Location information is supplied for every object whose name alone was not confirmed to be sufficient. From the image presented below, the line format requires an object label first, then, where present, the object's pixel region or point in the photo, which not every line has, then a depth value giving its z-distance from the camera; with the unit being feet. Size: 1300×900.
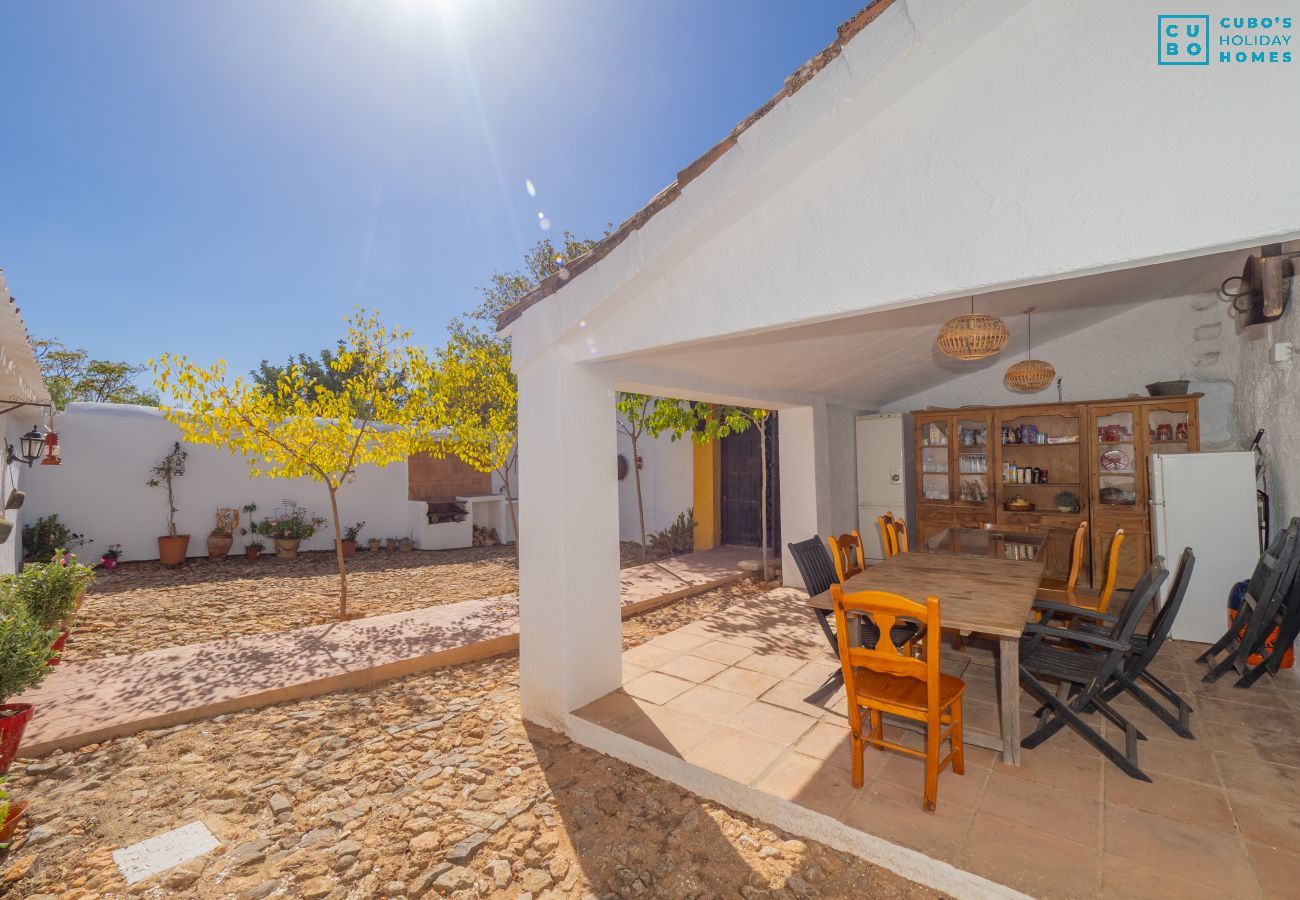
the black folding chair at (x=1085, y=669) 8.36
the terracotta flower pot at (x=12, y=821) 7.62
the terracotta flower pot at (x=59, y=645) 13.97
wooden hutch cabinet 19.17
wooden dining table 8.50
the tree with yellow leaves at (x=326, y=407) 16.29
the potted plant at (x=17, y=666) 8.38
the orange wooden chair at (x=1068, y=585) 11.74
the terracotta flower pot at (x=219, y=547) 28.53
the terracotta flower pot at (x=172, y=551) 27.07
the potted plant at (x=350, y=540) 31.37
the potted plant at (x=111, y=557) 25.86
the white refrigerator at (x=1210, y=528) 14.37
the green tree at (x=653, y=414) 23.59
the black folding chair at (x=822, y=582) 11.41
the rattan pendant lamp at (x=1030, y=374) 18.44
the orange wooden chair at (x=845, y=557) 12.03
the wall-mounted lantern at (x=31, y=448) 19.51
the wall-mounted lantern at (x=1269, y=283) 10.33
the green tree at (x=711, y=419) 23.31
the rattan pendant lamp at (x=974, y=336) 12.59
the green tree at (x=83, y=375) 48.67
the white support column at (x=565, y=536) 10.73
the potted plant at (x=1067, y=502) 20.68
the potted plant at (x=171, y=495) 27.12
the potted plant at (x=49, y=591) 12.69
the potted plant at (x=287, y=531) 29.60
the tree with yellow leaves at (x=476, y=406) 23.22
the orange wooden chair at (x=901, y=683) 7.20
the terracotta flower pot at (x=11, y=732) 8.35
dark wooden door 30.09
